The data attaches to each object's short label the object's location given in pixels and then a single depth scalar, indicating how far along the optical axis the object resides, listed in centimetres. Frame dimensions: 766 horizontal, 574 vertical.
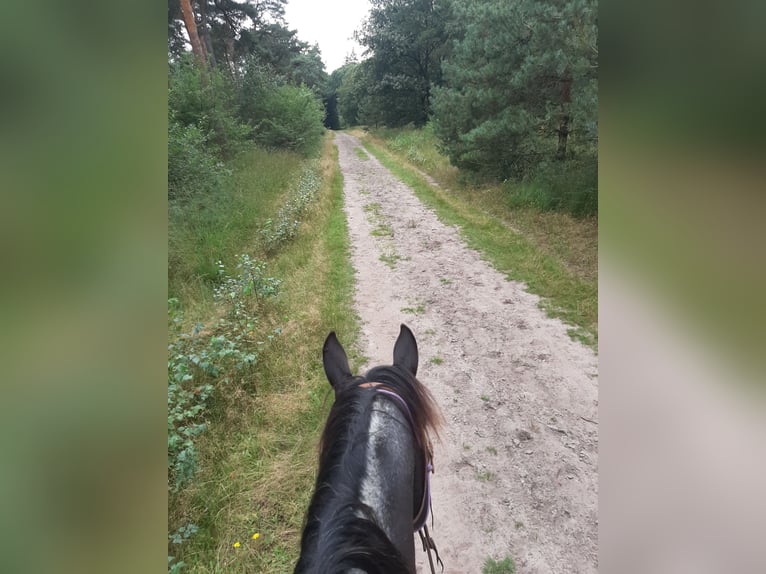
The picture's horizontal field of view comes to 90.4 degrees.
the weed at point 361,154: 1853
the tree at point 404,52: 1908
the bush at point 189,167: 601
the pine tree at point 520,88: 506
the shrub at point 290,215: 677
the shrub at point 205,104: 810
